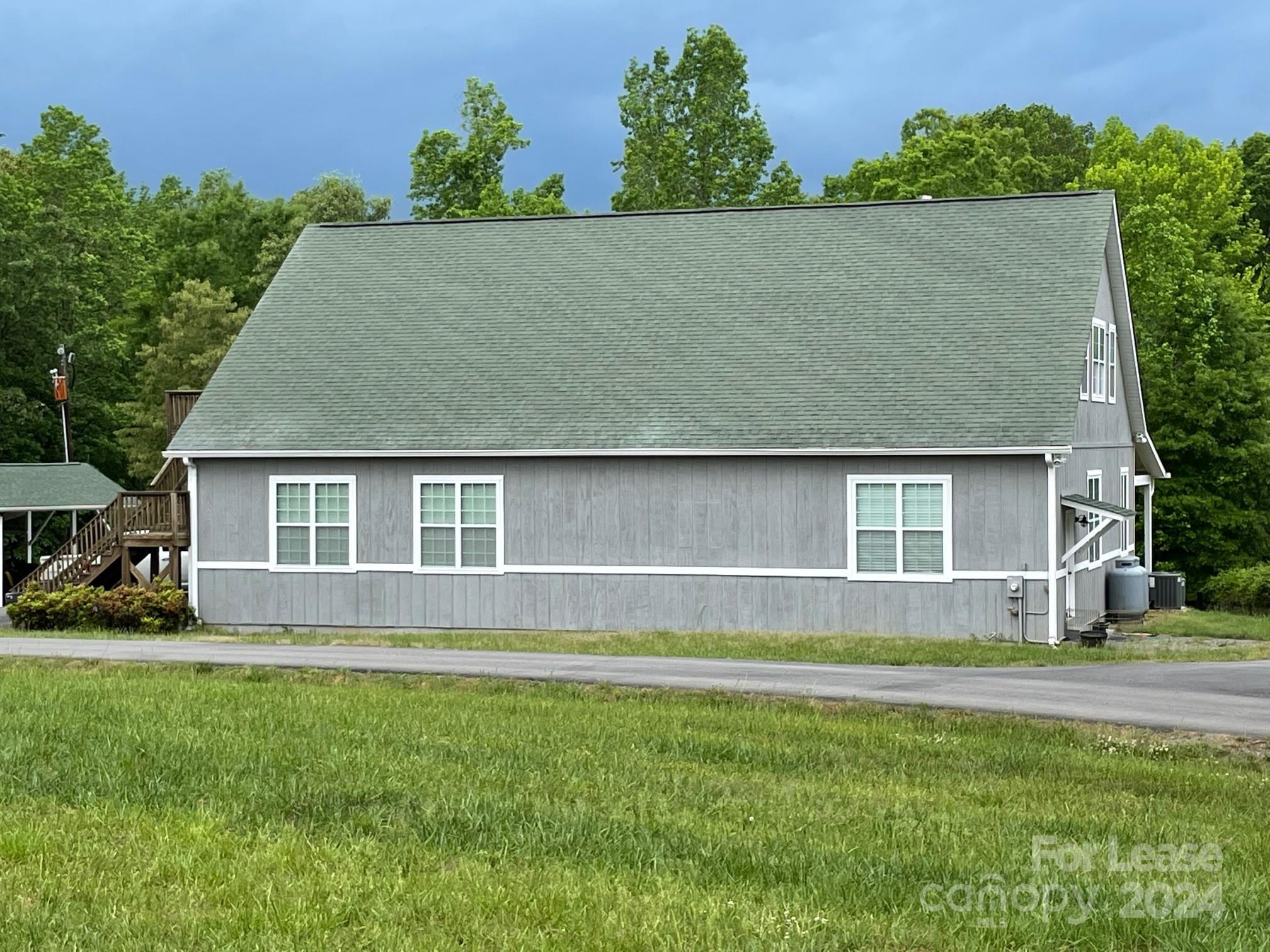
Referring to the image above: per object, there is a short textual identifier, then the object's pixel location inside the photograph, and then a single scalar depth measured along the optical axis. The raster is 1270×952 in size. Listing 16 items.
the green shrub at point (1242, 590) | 38.72
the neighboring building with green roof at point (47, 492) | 42.00
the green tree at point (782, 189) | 60.09
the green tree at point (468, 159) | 57.94
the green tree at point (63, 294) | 56.75
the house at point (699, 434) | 26.84
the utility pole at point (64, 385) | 49.83
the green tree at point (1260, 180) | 70.19
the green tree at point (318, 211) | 66.25
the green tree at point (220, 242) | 68.94
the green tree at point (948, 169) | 53.84
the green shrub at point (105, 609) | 29.91
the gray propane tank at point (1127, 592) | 30.98
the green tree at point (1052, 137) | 69.50
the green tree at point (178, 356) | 59.91
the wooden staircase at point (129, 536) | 31.56
